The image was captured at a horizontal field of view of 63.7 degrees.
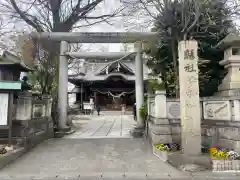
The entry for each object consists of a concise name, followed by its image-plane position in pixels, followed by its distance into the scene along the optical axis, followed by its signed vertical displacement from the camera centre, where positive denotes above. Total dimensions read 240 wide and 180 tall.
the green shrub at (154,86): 7.32 +0.55
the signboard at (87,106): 25.59 -0.78
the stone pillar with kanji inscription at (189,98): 5.36 +0.03
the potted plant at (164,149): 5.86 -1.59
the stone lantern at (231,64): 6.71 +1.25
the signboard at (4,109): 6.24 -0.26
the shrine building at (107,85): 28.03 +2.27
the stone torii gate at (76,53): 9.86 +2.44
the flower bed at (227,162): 5.04 -1.65
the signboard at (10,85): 6.23 +0.52
